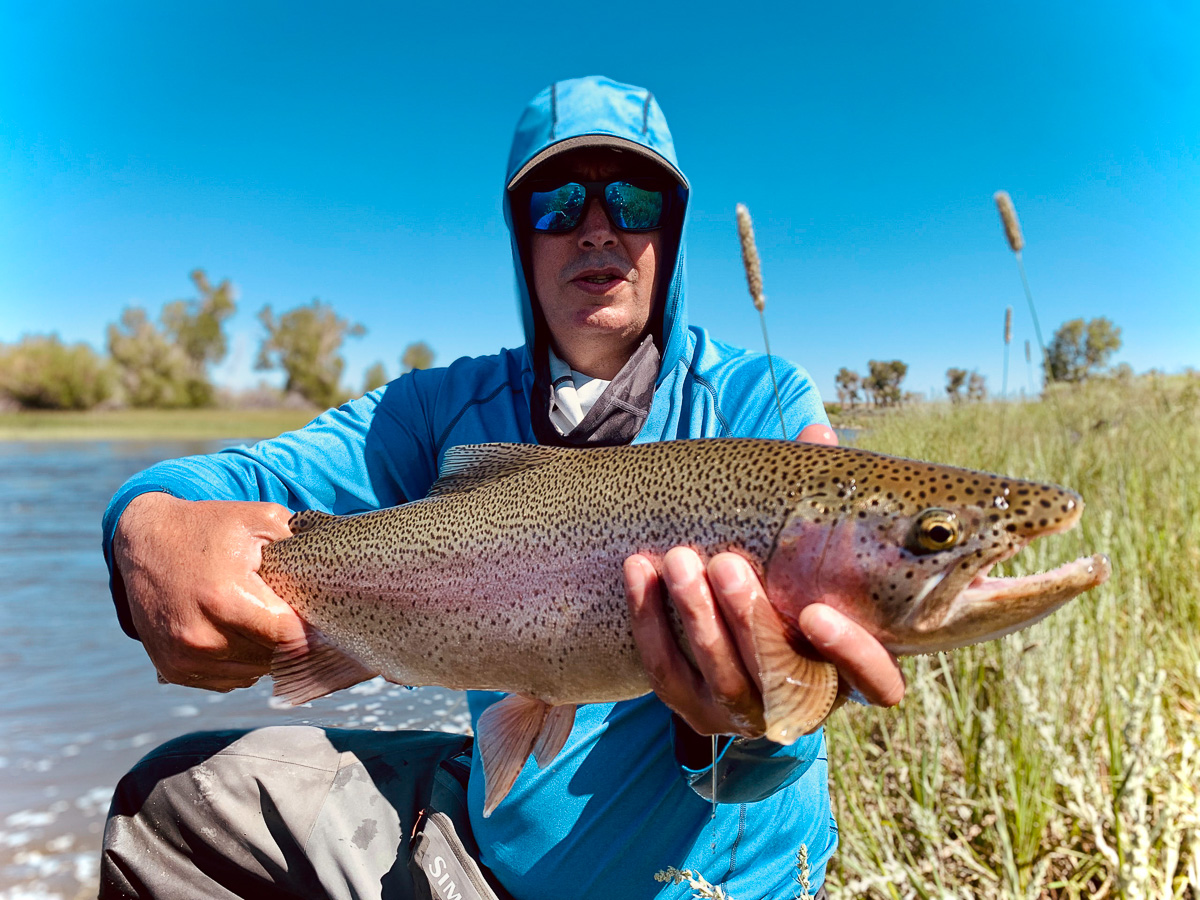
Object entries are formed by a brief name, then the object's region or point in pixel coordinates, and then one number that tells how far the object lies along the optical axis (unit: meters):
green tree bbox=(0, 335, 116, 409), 62.22
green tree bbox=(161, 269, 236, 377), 68.94
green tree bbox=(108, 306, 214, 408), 65.19
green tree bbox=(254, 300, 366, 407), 71.38
